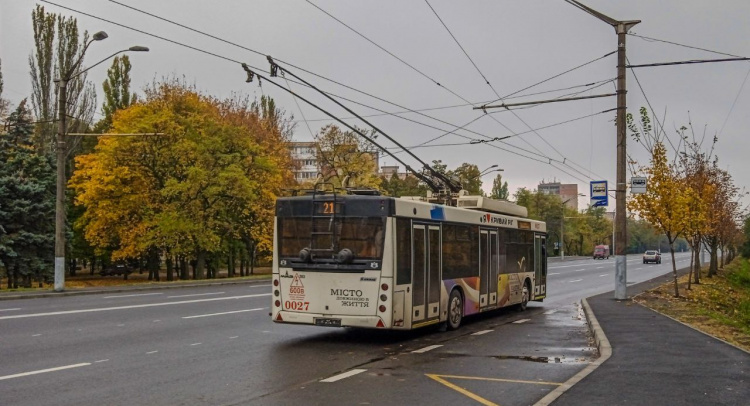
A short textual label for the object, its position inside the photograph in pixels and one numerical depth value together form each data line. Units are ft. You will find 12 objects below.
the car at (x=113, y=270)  235.79
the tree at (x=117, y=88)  205.87
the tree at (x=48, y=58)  185.78
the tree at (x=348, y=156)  187.83
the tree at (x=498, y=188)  396.16
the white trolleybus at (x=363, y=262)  44.06
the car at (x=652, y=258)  258.57
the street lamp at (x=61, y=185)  89.97
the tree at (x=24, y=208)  146.20
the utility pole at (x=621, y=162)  76.64
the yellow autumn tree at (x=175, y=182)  148.15
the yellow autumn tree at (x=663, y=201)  84.28
